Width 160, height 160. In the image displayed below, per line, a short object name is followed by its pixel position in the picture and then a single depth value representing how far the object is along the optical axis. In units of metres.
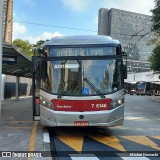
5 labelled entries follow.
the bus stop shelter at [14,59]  8.05
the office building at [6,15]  19.06
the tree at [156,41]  17.96
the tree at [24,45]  29.63
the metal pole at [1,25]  6.47
